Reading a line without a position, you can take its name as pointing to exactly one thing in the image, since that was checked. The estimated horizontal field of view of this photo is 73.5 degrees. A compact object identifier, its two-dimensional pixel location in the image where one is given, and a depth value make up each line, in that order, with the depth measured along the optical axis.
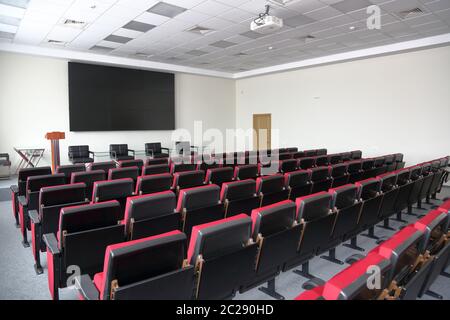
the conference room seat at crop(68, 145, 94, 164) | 8.73
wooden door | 12.22
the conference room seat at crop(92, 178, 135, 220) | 3.37
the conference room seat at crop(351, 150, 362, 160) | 7.58
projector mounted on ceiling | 5.27
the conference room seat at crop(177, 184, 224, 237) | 2.98
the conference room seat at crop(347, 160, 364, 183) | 5.31
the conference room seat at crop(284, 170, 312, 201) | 4.20
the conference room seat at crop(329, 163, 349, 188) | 4.96
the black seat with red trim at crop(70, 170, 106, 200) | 4.25
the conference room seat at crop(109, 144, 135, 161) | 9.32
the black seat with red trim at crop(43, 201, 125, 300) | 2.34
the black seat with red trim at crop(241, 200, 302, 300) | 2.29
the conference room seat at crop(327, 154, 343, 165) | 6.73
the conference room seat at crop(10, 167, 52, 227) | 4.34
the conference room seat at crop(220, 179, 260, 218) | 3.39
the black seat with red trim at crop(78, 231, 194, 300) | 1.58
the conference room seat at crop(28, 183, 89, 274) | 3.05
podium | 6.54
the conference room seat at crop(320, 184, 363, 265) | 3.07
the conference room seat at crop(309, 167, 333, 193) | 4.58
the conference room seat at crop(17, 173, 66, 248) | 3.68
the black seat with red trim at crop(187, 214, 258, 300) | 1.87
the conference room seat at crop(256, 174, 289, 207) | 3.79
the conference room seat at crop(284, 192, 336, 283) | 2.66
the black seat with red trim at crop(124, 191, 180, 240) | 2.58
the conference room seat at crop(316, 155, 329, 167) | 6.53
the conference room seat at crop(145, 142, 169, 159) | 10.27
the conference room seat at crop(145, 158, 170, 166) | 6.31
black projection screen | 9.33
